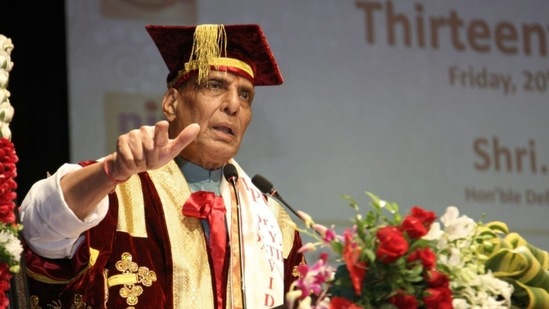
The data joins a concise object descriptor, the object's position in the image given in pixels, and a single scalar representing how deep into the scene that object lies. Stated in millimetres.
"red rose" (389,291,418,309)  4848
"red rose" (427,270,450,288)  4930
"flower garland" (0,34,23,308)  4963
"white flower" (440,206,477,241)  5060
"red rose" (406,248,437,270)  4870
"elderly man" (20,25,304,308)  5686
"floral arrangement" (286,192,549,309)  4867
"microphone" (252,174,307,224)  6581
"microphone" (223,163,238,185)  6841
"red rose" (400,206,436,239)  4922
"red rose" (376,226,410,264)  4829
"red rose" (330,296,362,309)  4859
